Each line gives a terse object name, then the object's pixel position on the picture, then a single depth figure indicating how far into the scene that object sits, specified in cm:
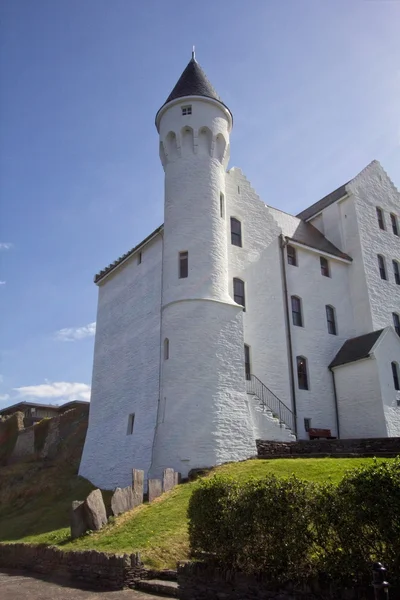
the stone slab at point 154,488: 1700
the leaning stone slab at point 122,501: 1584
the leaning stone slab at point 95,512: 1499
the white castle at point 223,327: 2144
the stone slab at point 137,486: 1662
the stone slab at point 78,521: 1495
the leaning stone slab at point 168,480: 1791
